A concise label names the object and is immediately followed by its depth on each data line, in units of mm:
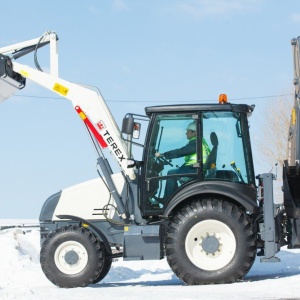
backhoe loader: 10297
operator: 10609
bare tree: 32375
